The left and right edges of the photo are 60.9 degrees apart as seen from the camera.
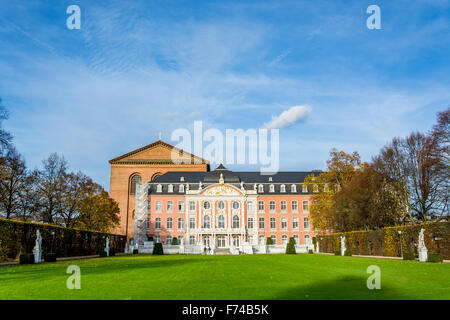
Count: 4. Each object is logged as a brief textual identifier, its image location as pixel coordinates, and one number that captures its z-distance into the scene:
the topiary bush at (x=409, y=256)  28.66
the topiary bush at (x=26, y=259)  27.11
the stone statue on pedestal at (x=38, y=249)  30.64
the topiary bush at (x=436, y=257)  25.41
